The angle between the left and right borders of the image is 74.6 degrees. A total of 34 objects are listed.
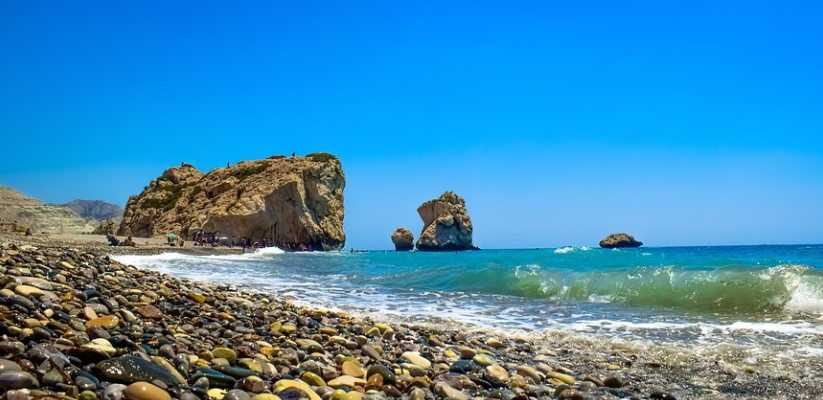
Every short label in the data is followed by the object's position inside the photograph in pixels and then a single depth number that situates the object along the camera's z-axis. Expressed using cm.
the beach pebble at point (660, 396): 468
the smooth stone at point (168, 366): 375
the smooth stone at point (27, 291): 522
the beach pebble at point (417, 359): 546
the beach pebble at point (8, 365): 315
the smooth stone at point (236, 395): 357
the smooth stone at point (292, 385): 390
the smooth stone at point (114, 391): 318
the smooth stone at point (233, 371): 410
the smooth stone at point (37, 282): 579
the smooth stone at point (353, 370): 479
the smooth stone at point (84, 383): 321
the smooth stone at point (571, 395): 461
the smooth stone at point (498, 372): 506
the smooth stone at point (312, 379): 436
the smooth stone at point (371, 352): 570
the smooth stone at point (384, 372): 463
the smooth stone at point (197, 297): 779
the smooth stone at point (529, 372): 525
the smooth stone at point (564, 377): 519
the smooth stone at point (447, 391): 435
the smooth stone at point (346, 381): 444
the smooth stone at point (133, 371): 345
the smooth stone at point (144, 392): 322
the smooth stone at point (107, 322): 483
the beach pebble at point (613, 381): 509
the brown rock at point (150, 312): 592
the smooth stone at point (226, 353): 465
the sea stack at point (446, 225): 9588
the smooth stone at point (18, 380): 298
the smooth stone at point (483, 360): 571
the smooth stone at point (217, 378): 387
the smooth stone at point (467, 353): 605
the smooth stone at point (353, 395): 391
